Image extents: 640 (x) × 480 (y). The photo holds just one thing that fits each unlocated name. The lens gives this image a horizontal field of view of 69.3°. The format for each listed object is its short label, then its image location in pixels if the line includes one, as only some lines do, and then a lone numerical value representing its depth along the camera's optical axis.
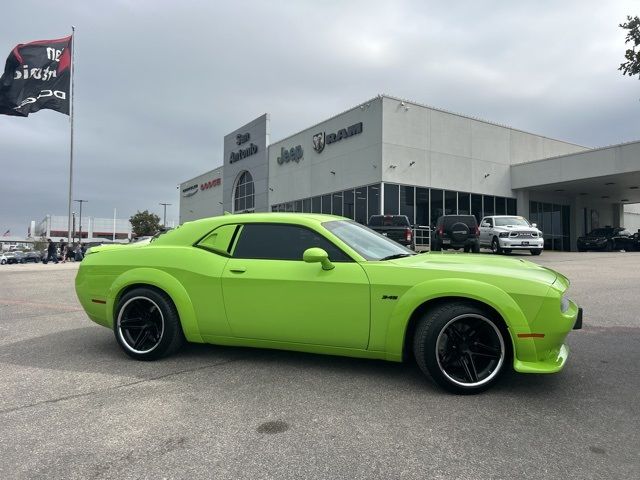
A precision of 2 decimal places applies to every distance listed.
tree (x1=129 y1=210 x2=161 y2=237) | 73.74
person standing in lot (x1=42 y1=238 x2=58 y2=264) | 30.97
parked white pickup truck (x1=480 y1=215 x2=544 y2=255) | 18.59
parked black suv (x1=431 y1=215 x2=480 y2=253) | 17.14
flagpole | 27.08
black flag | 21.78
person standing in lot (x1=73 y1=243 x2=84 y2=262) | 33.09
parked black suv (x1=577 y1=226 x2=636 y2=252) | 26.95
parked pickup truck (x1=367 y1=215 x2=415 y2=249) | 16.94
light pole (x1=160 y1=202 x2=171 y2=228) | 80.35
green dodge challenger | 3.44
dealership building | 24.75
